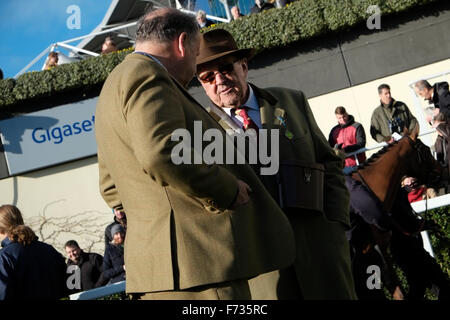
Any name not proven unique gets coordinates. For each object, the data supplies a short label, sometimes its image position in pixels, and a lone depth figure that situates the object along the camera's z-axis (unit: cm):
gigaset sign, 1380
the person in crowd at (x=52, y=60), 1410
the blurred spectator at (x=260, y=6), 1367
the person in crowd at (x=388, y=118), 988
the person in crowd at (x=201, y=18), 1316
